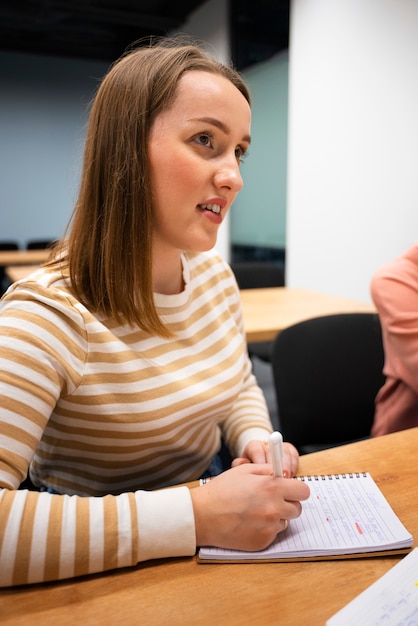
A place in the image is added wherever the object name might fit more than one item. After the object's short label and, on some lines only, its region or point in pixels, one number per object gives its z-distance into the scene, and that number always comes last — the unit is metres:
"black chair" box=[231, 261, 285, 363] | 2.88
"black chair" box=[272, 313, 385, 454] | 1.34
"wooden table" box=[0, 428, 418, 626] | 0.53
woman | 0.62
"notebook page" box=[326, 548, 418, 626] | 0.51
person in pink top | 1.22
